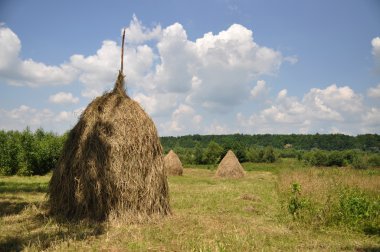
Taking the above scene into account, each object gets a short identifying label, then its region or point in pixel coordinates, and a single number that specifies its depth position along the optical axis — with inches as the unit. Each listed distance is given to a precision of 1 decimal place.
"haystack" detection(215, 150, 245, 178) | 1250.0
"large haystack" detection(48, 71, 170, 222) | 347.6
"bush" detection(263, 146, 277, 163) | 2596.0
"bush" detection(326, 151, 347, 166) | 2326.9
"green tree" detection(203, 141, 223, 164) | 2503.7
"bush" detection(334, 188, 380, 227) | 378.0
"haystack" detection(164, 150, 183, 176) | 1311.5
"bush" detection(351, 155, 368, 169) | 1641.2
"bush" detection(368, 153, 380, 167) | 1877.5
